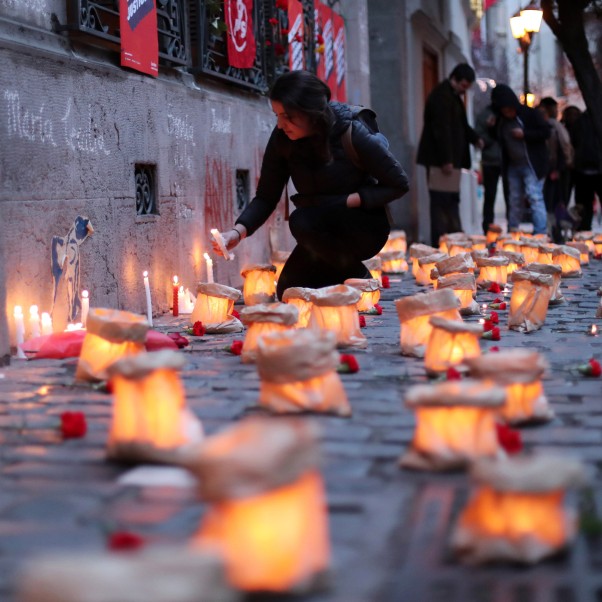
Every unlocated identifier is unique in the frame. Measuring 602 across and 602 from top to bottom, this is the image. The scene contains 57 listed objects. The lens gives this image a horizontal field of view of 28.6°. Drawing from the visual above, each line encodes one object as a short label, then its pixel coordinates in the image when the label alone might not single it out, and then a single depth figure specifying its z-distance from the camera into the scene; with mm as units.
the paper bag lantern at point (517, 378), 4438
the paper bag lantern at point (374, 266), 10523
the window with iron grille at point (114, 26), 7559
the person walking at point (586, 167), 18203
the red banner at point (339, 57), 15711
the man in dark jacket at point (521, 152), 15281
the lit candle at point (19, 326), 6672
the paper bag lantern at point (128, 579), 2195
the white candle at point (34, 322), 6820
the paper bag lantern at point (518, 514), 2949
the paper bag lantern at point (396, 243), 15000
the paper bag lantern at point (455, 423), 3719
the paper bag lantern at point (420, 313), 6352
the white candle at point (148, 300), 8094
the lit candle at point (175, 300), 9039
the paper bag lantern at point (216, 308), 7773
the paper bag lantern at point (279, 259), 10648
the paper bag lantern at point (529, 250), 11781
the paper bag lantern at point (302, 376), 4598
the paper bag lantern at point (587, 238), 15375
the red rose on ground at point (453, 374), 5143
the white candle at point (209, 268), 9703
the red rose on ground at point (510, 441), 3971
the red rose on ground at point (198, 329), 7613
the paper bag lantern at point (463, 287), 8328
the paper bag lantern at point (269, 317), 6027
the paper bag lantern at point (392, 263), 12859
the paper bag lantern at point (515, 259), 10891
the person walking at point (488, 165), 17547
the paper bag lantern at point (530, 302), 7566
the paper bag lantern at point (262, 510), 2668
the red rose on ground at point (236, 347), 6688
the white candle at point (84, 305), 7214
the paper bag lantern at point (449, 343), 5535
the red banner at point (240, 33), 11023
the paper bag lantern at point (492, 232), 17203
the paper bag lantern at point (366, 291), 8305
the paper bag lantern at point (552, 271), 8305
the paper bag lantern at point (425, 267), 10563
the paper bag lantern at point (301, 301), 7125
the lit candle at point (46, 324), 6973
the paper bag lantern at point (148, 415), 3998
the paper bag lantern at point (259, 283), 9359
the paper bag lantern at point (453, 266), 8727
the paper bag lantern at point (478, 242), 13989
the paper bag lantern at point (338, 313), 6695
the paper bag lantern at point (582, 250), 13602
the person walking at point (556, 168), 17469
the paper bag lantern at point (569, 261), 11875
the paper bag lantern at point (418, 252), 11703
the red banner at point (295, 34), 13164
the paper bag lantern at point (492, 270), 10492
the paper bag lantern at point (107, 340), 5441
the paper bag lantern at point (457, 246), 12477
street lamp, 22047
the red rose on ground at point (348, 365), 5895
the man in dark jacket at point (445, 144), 15203
